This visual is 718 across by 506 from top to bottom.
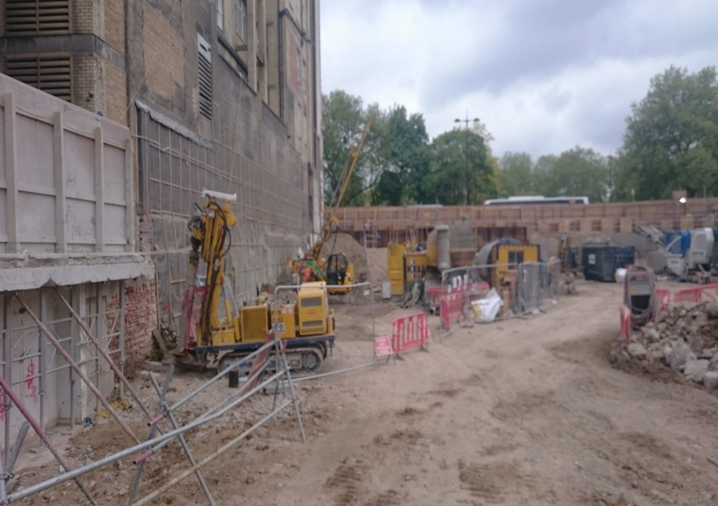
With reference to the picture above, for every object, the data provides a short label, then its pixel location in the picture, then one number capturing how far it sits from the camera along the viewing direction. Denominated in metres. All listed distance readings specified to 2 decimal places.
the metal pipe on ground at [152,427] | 5.25
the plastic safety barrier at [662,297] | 14.90
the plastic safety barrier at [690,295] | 17.53
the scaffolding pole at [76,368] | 5.75
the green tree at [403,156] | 66.31
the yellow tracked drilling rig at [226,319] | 11.95
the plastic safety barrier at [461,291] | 19.39
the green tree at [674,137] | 55.94
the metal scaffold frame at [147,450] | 3.45
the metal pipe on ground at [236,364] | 5.94
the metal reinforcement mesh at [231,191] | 13.59
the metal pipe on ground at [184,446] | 5.52
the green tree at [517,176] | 104.19
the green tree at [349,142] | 68.31
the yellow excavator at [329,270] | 25.00
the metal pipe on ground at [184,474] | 4.61
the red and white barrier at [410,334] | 14.07
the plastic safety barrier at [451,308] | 17.59
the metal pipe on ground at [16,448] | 4.06
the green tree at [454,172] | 64.94
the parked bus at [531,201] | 52.09
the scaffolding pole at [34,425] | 4.50
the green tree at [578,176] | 93.56
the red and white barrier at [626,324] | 14.48
